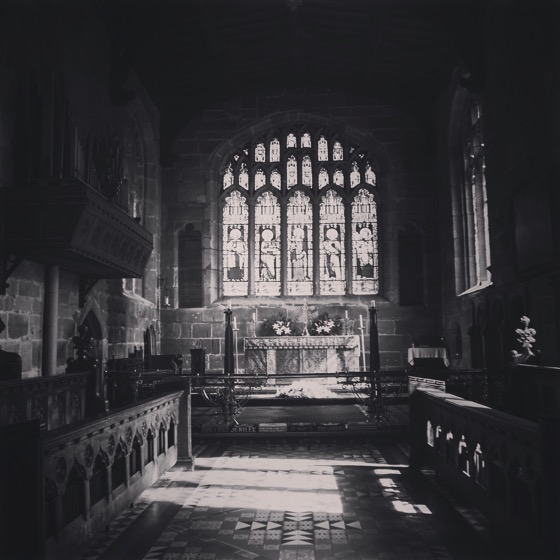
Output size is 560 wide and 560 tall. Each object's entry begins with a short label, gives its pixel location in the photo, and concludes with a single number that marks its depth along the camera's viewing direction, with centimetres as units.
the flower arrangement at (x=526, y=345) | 685
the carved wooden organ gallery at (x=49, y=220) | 607
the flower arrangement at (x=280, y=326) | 1291
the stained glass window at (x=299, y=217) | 1362
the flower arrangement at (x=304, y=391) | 986
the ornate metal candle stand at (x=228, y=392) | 679
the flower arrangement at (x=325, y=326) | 1285
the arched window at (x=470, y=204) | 1142
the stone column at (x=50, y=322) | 725
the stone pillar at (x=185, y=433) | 521
